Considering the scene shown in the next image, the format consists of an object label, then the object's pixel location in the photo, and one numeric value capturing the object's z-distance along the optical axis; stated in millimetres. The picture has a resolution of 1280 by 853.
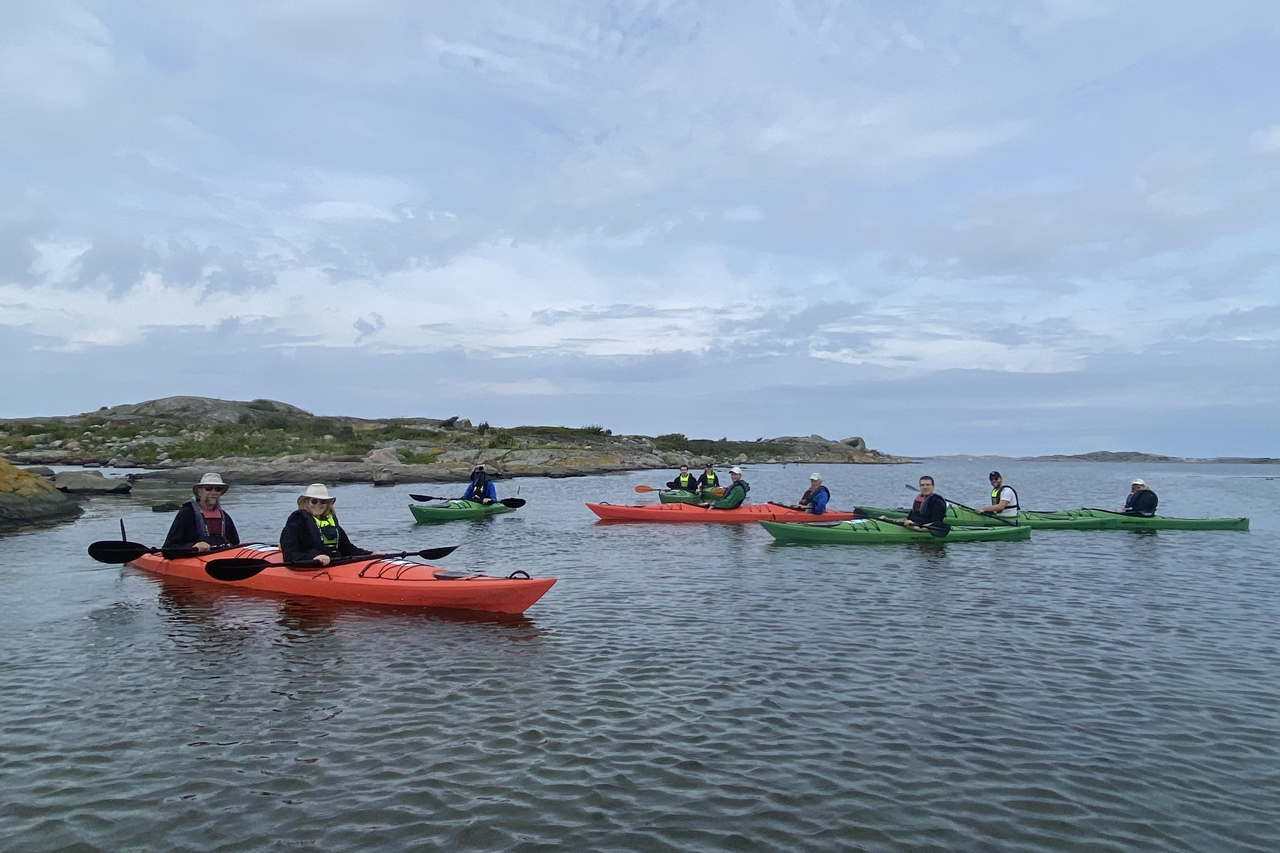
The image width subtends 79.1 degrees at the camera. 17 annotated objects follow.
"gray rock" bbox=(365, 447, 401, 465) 59381
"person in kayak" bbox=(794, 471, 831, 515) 24547
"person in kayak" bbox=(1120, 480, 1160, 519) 25438
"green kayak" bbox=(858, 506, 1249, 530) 25031
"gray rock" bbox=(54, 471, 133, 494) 35750
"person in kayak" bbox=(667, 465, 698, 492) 33531
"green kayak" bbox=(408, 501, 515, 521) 28000
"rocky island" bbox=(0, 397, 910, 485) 55812
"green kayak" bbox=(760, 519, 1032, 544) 21141
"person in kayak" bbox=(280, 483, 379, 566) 13762
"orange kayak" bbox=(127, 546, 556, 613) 12195
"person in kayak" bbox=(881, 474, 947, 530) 21016
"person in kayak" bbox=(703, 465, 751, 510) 27312
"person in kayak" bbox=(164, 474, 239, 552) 15406
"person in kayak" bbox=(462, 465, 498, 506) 30844
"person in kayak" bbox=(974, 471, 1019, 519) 23500
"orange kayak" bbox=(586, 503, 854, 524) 26834
